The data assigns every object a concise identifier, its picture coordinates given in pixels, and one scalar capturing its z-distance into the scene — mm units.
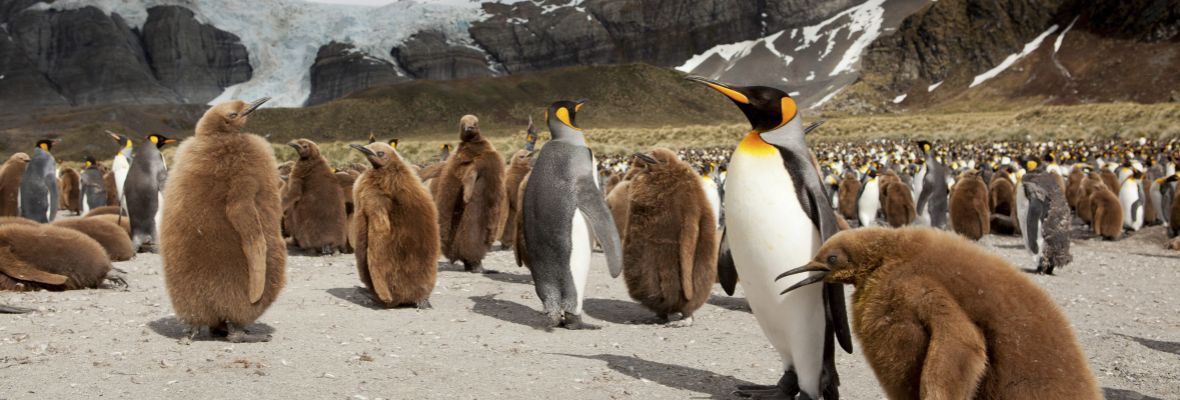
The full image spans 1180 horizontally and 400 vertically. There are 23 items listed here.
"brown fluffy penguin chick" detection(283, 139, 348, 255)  8758
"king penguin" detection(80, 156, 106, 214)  16953
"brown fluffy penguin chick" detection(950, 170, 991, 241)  12320
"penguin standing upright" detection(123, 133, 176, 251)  9547
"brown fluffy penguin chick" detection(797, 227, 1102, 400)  2703
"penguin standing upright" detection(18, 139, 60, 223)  11734
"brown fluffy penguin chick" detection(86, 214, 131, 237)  10359
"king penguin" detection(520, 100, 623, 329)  5992
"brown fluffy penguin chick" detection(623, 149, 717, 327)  5918
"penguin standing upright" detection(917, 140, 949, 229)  13609
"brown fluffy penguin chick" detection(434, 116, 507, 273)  8328
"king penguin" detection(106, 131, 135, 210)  12789
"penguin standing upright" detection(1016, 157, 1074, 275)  9703
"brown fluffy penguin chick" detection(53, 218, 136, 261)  8648
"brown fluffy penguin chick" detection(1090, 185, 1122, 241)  13727
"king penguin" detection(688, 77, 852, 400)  4031
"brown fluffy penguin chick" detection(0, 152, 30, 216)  11805
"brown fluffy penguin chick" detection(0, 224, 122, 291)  6422
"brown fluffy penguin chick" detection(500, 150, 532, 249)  9922
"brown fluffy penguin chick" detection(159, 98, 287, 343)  4672
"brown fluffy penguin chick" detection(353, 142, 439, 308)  6102
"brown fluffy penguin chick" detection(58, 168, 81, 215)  18938
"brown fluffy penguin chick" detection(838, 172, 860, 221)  17094
